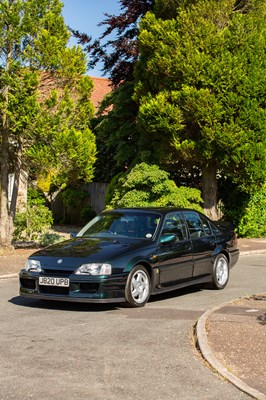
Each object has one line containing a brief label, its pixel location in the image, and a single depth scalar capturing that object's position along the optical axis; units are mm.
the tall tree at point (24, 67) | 14055
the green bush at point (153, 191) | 18750
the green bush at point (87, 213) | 26925
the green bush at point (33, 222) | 16453
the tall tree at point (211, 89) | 18031
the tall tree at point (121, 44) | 22953
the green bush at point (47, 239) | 16734
